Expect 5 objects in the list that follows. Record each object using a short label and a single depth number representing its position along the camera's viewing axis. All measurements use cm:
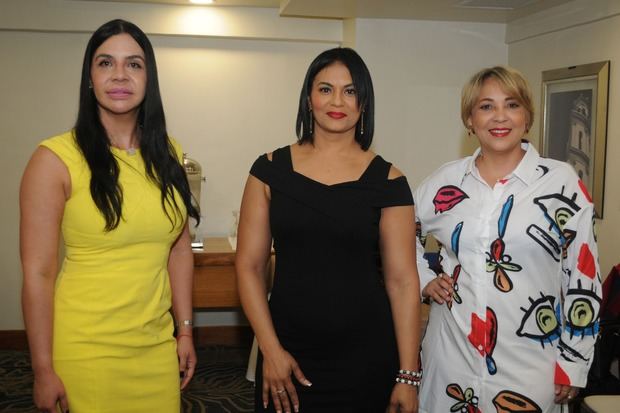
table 405
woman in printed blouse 183
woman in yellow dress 164
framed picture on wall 346
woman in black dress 181
